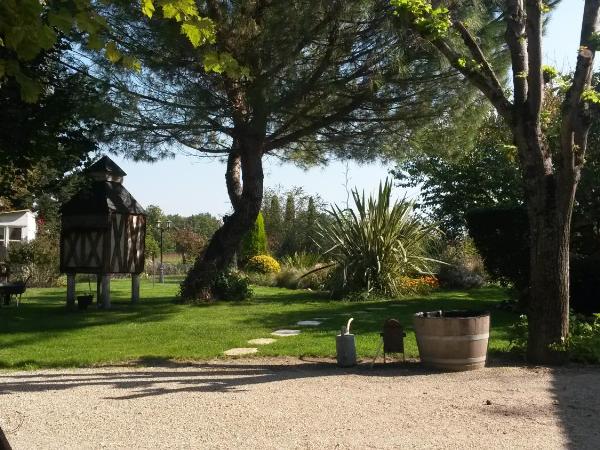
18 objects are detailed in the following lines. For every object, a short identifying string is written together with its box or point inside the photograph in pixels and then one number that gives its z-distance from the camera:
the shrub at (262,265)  23.73
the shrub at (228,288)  15.52
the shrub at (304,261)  21.76
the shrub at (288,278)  20.25
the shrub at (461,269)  19.02
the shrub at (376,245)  16.12
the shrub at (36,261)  22.88
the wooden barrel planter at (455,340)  7.18
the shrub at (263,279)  21.72
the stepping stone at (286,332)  10.19
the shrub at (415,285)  16.45
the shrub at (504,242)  12.24
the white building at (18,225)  31.25
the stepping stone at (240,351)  8.67
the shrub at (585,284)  11.43
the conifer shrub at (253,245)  25.58
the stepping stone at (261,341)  9.43
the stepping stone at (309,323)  11.11
